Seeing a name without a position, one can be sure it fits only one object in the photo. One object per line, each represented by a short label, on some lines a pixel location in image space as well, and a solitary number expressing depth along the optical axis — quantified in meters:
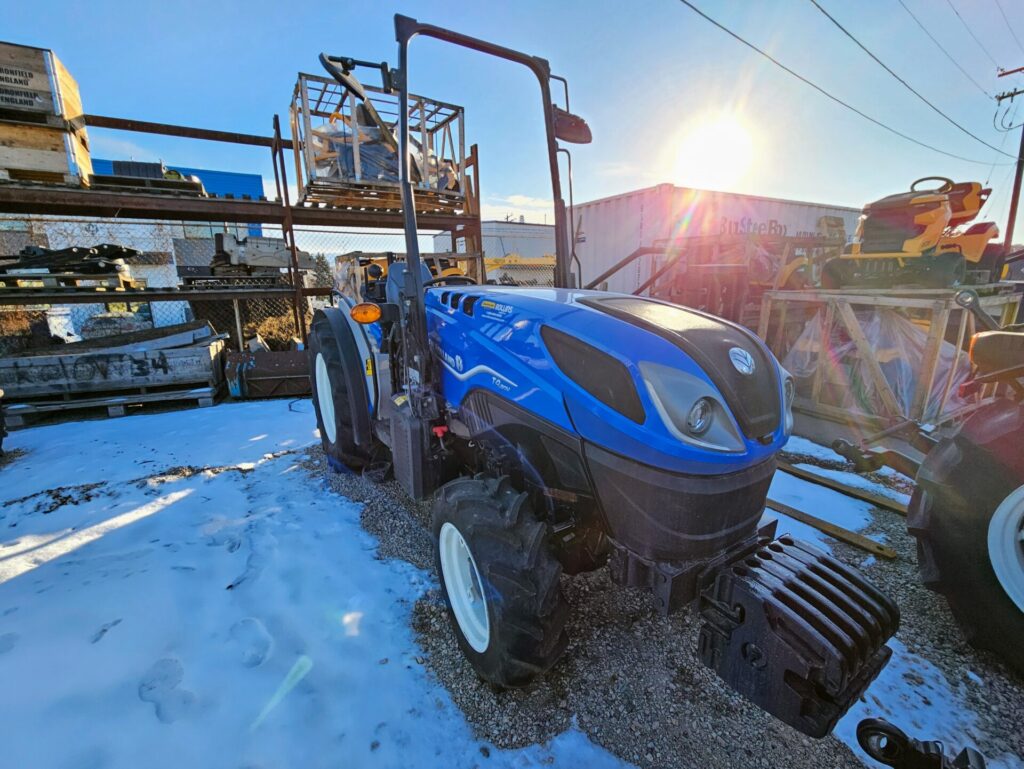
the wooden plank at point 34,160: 4.78
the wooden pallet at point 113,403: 4.99
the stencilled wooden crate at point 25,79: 4.56
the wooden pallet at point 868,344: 4.15
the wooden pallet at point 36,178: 4.88
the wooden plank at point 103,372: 5.05
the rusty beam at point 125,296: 5.44
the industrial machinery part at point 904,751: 1.18
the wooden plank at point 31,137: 4.76
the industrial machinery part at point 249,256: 6.73
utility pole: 10.05
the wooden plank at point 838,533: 2.54
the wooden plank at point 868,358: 4.45
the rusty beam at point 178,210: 5.11
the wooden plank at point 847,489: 3.06
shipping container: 12.52
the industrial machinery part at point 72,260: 5.68
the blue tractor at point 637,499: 1.21
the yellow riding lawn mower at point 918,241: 5.23
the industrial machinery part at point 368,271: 2.85
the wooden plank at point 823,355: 5.00
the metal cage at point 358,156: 5.35
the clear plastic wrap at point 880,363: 4.52
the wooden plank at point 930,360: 4.03
